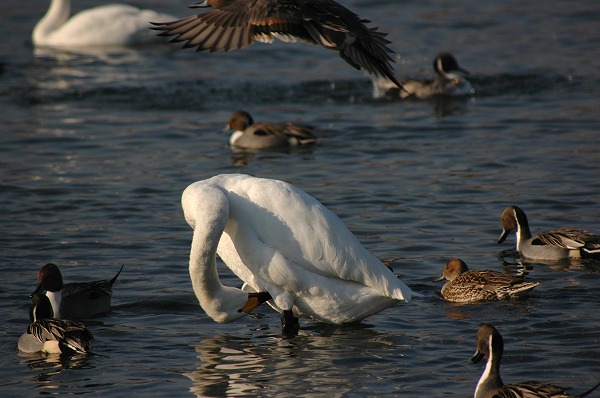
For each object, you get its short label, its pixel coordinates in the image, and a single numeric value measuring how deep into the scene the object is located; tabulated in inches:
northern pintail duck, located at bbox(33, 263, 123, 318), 708.7
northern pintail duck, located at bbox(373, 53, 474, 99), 1401.3
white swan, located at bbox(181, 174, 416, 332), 641.0
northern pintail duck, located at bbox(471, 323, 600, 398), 511.8
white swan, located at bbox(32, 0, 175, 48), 1788.9
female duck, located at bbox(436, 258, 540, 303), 711.1
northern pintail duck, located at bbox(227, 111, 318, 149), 1181.7
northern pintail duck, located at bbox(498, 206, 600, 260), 790.5
